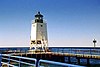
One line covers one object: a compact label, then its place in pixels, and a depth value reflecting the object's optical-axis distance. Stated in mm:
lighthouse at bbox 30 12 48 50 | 63000
